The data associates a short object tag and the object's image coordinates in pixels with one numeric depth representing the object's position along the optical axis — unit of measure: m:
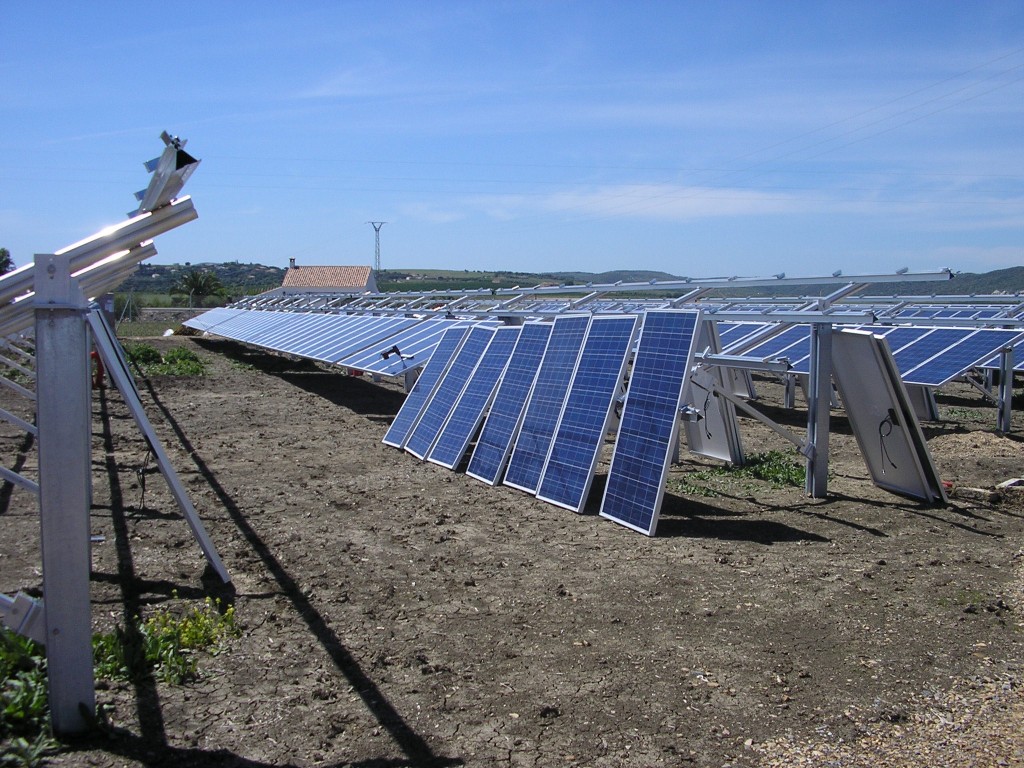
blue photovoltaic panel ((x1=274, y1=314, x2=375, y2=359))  21.78
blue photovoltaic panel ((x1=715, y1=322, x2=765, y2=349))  23.30
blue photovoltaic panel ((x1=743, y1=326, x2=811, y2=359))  18.75
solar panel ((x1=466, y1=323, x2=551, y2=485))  10.95
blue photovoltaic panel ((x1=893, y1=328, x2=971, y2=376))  16.97
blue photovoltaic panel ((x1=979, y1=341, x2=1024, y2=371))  17.53
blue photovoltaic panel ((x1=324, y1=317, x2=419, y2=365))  18.88
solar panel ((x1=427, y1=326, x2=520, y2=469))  11.86
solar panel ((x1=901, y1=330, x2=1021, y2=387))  15.84
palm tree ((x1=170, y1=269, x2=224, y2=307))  72.12
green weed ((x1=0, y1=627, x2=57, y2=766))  4.10
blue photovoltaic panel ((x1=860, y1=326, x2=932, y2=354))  17.97
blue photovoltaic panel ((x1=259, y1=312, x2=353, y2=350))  24.56
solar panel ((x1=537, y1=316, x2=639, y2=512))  9.42
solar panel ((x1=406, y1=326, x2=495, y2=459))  12.65
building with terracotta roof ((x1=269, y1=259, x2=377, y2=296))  77.81
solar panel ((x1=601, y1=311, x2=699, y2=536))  8.53
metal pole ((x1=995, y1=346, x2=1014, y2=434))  15.77
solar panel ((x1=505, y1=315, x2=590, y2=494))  10.30
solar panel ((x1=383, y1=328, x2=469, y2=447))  13.49
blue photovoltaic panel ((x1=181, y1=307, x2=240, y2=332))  40.59
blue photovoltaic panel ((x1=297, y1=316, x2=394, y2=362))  19.75
